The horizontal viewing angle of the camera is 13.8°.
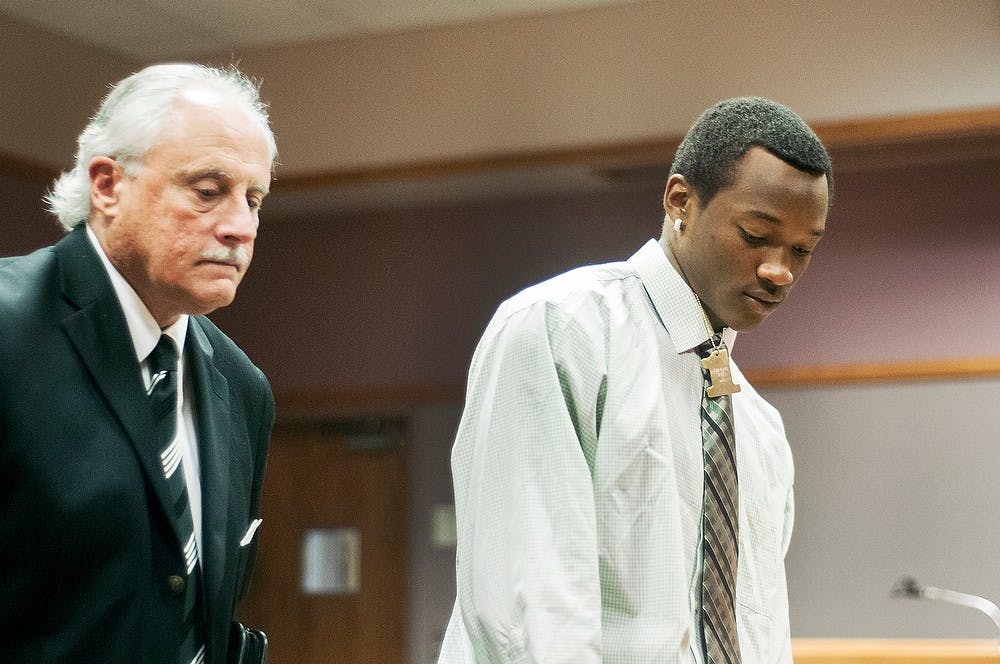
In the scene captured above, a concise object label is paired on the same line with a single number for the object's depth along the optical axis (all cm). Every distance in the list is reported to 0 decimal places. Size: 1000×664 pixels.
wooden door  1125
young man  380
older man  373
